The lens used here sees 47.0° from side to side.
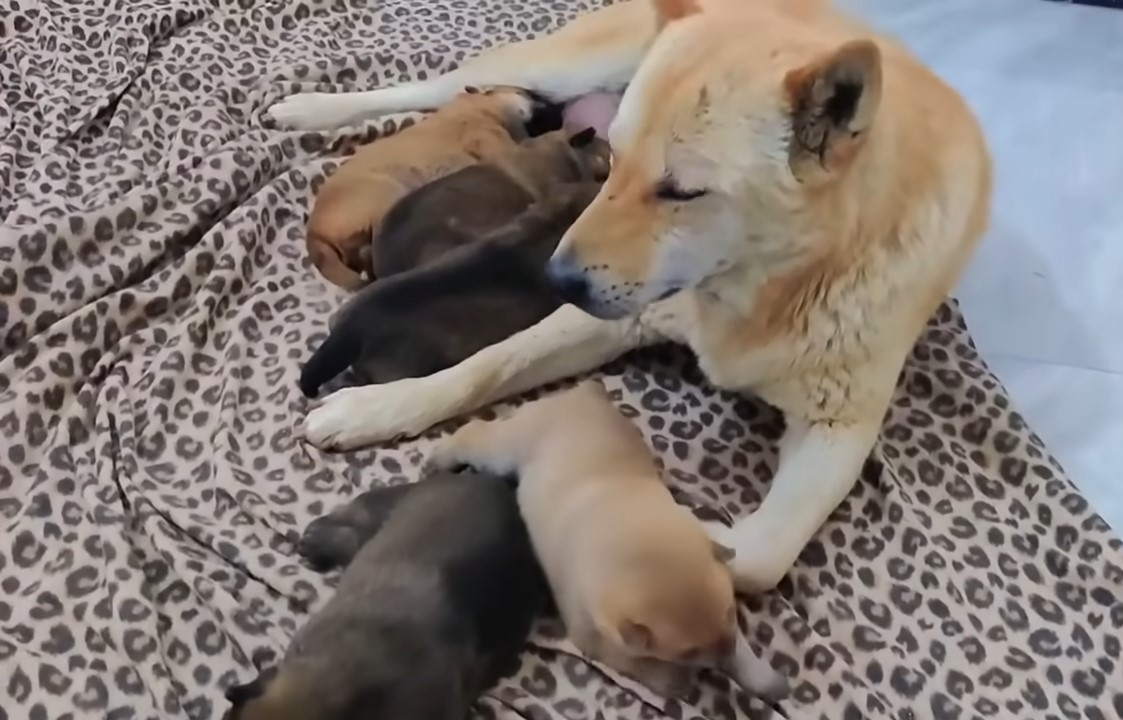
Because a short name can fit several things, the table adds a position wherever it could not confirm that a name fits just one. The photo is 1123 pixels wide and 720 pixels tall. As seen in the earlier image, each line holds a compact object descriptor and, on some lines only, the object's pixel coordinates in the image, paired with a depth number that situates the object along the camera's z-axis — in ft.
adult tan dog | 4.57
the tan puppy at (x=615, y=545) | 4.18
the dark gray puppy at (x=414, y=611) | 3.99
